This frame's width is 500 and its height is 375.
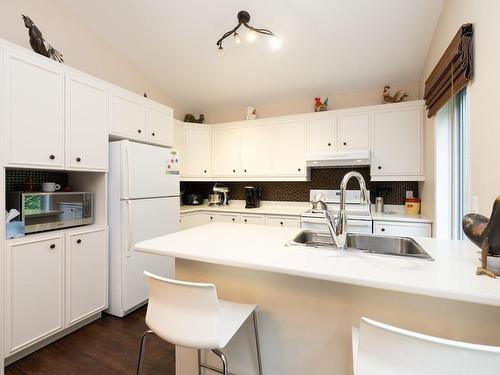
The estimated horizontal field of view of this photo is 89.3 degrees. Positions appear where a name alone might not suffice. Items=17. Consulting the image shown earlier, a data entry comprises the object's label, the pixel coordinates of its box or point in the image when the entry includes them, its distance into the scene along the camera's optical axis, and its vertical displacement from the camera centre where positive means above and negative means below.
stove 2.81 -0.32
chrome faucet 1.35 -0.19
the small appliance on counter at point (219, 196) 4.04 -0.15
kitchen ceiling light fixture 2.35 +1.58
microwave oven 1.88 -0.18
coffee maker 3.76 -0.15
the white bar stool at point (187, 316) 1.00 -0.53
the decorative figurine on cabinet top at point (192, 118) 3.99 +1.09
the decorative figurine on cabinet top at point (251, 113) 3.80 +1.11
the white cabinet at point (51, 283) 1.72 -0.74
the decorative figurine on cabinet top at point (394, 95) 3.00 +1.10
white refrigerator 2.38 -0.29
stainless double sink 1.45 -0.34
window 2.20 +0.11
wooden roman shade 1.50 +0.82
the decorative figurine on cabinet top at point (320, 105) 3.38 +1.09
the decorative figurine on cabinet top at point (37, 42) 1.92 +1.13
